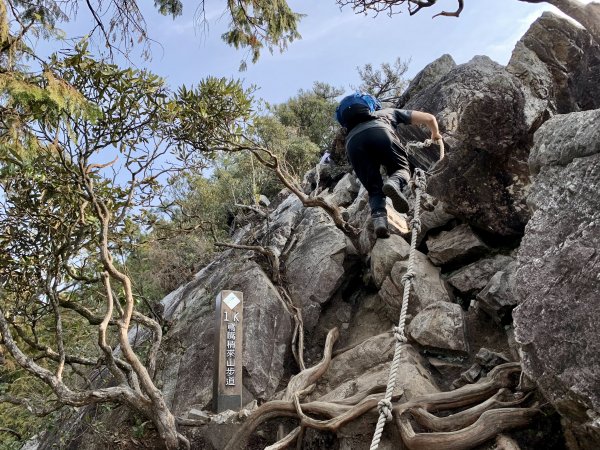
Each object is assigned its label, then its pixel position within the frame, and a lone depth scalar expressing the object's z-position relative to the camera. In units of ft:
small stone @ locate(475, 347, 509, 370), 14.35
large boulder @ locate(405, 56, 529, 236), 18.94
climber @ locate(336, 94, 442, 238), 16.76
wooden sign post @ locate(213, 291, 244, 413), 18.61
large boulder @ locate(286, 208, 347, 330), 24.17
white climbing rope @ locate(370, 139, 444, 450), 9.55
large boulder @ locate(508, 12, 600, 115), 22.54
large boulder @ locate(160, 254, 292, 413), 20.71
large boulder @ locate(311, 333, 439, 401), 14.82
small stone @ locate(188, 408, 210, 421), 17.64
